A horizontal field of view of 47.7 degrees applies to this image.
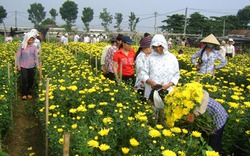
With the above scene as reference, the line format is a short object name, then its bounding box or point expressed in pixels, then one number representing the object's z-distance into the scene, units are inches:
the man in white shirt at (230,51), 473.4
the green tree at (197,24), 1862.1
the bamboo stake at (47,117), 137.7
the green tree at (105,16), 3378.4
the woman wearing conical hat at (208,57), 210.8
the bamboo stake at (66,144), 76.9
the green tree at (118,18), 3457.2
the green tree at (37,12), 3847.2
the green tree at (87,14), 3499.0
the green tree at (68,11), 3582.7
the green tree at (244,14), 3121.1
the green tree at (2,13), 3417.8
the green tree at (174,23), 1861.5
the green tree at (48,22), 3405.5
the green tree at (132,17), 3108.8
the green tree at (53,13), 3595.0
